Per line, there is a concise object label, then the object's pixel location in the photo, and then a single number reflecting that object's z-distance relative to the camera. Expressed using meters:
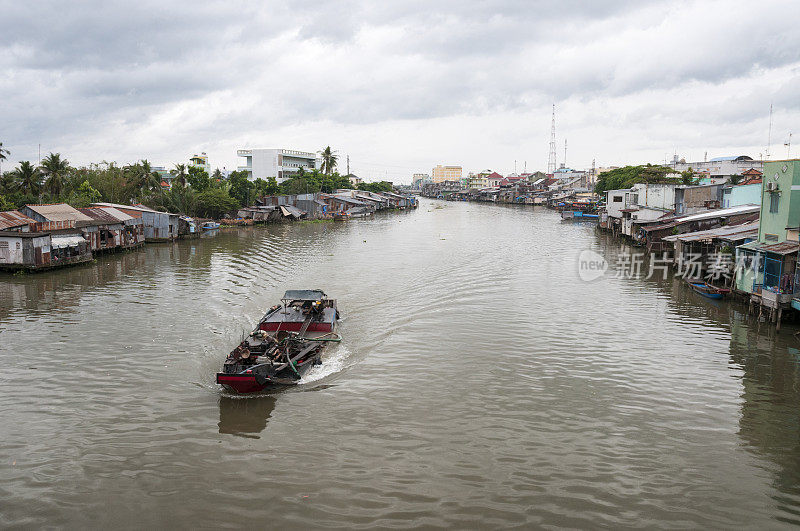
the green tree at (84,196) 43.62
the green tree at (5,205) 37.67
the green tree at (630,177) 64.75
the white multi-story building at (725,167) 73.47
